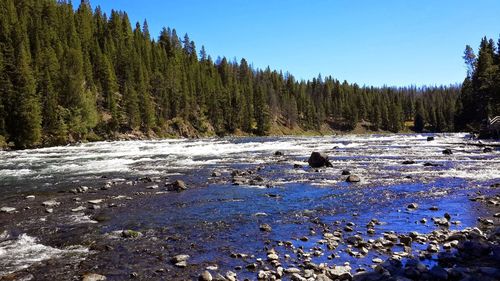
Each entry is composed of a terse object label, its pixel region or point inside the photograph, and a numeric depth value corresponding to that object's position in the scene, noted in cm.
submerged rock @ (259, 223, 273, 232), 1606
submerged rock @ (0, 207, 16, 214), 1962
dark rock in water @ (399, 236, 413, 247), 1374
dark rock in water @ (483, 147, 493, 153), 4680
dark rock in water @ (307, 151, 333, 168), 3709
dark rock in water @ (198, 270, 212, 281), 1092
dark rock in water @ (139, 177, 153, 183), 2942
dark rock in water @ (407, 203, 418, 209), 1956
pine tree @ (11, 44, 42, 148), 6662
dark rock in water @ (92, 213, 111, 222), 1798
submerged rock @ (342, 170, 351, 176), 3161
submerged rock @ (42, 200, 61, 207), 2108
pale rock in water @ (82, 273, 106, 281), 1106
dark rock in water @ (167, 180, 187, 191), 2596
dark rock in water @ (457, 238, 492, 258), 1240
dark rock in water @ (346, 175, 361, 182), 2799
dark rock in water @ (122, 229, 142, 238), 1538
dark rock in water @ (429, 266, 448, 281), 1019
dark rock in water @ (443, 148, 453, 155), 4559
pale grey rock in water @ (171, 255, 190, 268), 1219
